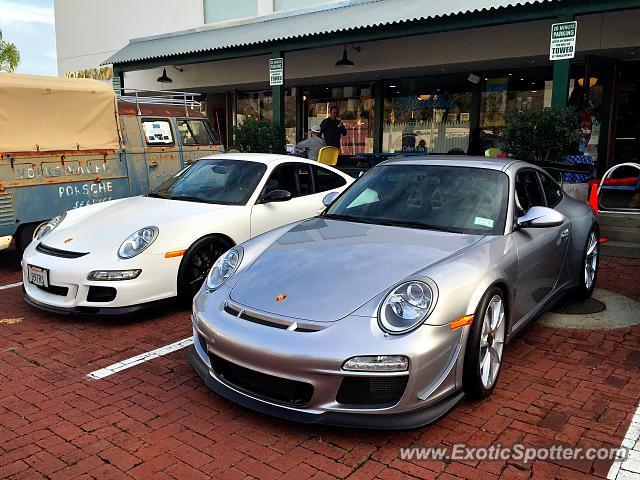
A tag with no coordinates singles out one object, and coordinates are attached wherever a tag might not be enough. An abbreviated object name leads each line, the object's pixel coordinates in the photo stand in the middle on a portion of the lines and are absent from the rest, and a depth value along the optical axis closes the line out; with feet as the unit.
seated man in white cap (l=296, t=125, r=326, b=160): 36.99
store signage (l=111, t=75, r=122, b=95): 53.52
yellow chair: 36.47
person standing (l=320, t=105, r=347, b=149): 43.47
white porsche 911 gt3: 15.08
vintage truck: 21.44
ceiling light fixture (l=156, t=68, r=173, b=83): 56.75
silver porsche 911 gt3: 9.37
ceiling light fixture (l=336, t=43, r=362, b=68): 42.50
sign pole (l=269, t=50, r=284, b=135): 38.69
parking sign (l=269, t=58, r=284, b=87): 38.58
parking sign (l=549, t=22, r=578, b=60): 26.73
